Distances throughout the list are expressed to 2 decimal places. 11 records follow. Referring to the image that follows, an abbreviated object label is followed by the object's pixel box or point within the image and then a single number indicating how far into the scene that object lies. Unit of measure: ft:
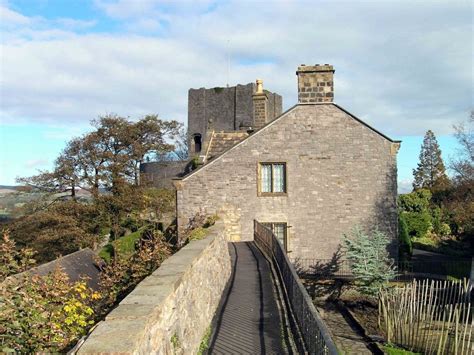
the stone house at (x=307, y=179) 67.05
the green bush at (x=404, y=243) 88.72
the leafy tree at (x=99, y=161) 107.45
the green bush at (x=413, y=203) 139.03
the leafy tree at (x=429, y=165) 226.99
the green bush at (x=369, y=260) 62.59
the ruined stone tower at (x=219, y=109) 202.39
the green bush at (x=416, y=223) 128.36
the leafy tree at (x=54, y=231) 94.57
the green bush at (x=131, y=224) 117.29
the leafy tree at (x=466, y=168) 154.20
